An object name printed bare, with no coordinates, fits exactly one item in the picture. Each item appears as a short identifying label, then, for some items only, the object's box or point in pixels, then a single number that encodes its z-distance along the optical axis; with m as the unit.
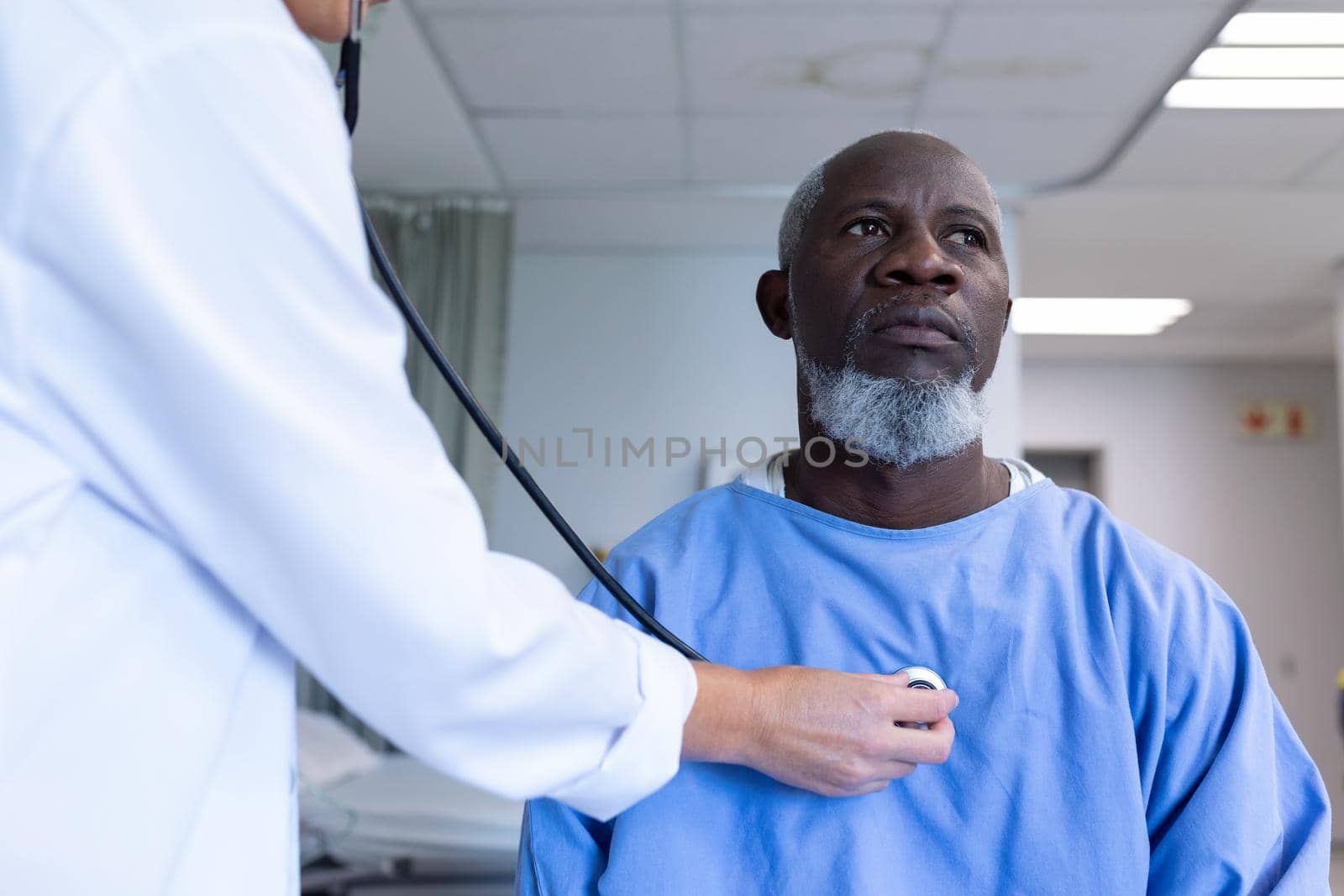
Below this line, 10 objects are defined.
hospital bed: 2.72
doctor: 0.50
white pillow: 3.19
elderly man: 0.94
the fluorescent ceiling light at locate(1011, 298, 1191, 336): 5.31
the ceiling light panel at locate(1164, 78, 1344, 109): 2.99
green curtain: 4.03
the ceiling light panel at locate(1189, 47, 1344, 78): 2.82
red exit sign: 6.45
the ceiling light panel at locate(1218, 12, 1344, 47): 2.65
